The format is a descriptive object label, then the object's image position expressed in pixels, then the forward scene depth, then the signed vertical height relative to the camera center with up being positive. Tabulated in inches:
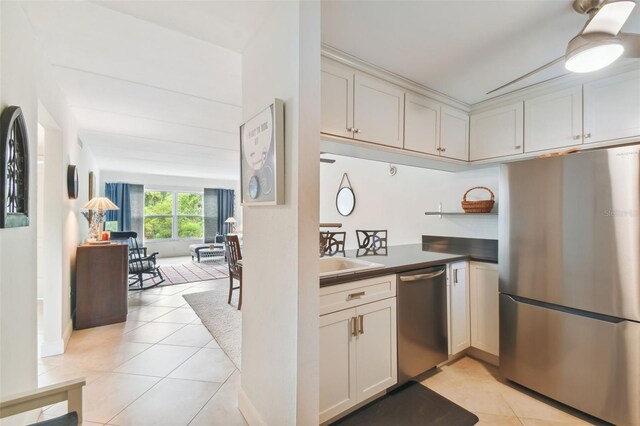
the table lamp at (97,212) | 129.7 +1.4
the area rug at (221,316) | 106.2 -49.8
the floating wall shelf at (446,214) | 102.9 -0.2
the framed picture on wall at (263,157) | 52.3 +12.0
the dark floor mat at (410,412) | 66.8 -50.4
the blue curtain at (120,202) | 291.4 +13.8
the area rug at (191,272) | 210.5 -49.2
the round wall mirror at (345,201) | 158.6 +7.7
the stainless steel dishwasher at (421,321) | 74.8 -30.7
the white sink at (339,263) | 80.1 -15.1
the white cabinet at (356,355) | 60.4 -33.4
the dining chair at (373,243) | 109.6 -11.7
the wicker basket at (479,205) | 102.0 +3.0
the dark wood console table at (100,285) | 120.6 -31.8
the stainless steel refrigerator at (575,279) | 61.4 -16.5
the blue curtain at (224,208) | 347.3 +8.0
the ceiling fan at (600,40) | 45.3 +31.4
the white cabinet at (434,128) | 88.7 +29.5
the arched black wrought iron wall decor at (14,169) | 49.0 +9.0
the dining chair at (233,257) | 147.2 -23.2
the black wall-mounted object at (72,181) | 108.8 +13.5
